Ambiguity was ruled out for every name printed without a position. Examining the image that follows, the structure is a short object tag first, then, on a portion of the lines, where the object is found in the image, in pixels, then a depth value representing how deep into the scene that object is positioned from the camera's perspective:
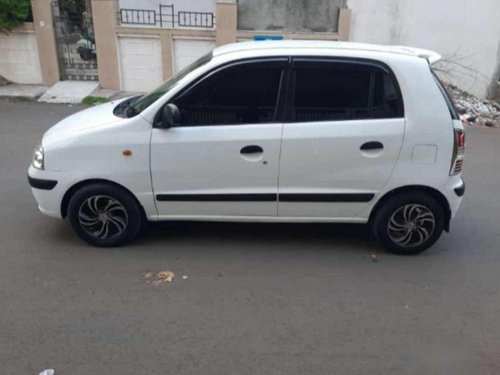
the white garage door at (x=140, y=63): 11.38
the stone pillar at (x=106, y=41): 11.17
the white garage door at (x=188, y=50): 11.35
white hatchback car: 3.97
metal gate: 11.80
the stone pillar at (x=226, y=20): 10.97
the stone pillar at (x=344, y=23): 10.98
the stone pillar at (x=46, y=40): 11.29
